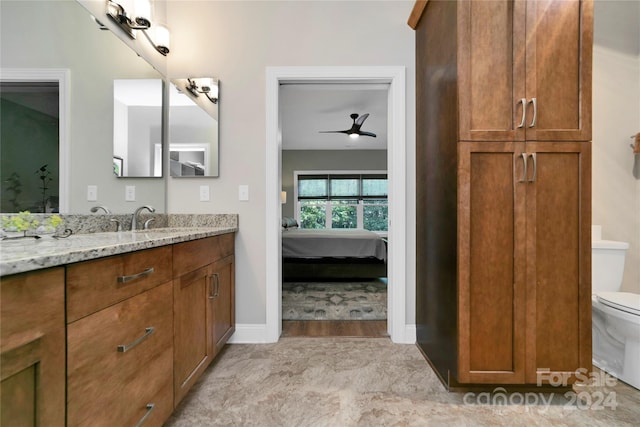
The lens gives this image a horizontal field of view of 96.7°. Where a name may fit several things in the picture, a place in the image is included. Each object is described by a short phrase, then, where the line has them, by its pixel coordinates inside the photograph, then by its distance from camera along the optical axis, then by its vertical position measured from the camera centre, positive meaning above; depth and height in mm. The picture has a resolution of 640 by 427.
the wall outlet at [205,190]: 2174 +169
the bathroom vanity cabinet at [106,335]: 635 -373
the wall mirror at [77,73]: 1160 +659
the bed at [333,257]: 3873 -609
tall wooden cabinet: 1417 +122
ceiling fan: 4591 +1440
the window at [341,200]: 7273 +324
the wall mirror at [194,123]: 2146 +673
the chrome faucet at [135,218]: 1781 -39
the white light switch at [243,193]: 2166 +147
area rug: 2680 -948
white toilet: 1554 -580
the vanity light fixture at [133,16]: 1694 +1221
